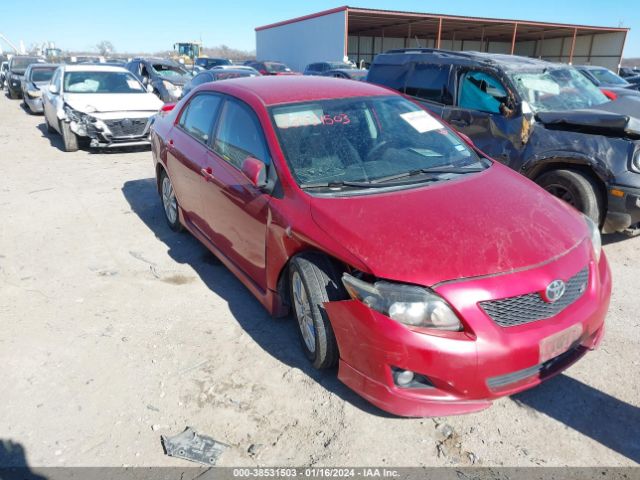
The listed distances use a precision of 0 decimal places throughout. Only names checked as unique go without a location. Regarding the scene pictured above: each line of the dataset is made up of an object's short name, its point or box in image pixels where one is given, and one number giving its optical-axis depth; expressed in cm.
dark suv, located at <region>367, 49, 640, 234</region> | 442
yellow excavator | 4076
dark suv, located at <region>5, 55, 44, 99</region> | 2008
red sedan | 232
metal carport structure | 2650
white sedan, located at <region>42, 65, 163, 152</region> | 929
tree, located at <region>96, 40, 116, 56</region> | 9912
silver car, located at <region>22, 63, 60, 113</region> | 1509
